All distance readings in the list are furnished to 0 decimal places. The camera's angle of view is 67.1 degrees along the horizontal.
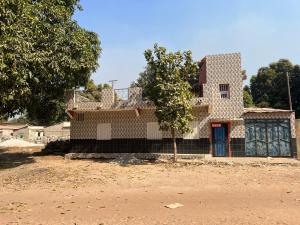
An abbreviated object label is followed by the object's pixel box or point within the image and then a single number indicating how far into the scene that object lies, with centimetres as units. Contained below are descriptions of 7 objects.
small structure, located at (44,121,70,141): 3387
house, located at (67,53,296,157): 1378
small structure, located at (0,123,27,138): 4224
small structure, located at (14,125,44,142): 4022
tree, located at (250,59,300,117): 3202
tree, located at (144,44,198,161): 1256
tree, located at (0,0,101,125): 975
